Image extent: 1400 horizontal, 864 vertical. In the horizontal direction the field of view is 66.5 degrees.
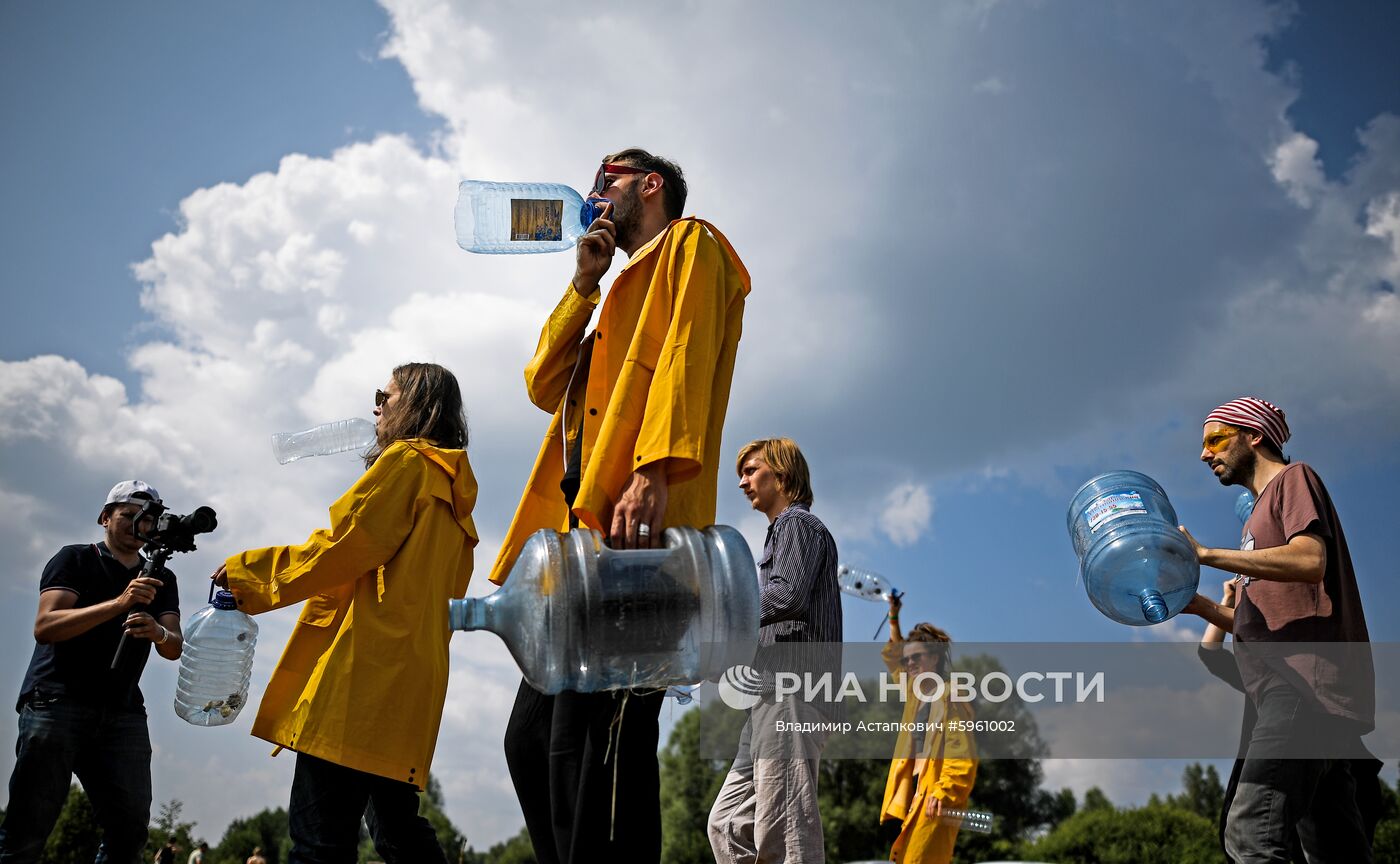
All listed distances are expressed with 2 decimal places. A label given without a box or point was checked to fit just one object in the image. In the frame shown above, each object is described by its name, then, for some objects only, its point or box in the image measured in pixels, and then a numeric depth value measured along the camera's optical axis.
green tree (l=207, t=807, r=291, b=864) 35.28
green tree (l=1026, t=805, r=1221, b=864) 36.09
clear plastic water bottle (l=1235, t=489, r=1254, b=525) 5.20
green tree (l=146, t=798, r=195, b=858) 21.81
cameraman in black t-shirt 5.05
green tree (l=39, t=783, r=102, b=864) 25.05
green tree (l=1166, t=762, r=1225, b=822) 51.09
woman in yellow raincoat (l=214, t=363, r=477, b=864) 3.49
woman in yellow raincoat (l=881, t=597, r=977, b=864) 7.32
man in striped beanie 3.81
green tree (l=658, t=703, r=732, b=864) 44.28
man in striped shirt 4.46
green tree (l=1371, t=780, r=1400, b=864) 28.30
